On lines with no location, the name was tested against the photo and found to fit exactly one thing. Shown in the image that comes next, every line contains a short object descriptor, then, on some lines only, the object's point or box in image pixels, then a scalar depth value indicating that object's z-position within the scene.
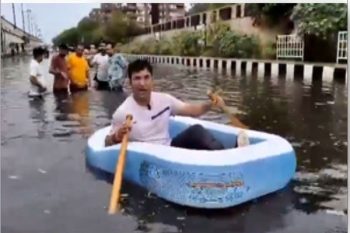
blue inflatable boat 2.67
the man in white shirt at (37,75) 5.82
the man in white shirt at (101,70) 7.67
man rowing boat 3.03
